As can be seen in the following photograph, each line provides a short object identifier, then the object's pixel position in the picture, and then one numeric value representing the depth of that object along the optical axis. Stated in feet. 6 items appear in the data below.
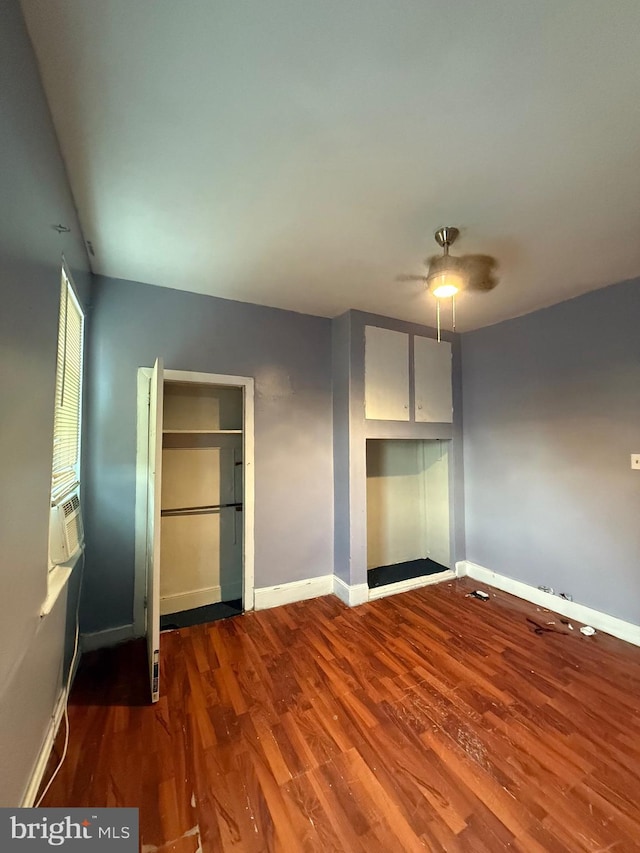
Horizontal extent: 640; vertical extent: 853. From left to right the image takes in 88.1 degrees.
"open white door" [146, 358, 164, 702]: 5.86
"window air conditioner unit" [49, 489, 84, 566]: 5.14
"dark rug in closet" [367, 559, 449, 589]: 10.92
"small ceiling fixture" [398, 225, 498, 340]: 6.14
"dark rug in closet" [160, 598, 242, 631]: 8.58
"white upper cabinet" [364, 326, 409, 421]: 9.98
